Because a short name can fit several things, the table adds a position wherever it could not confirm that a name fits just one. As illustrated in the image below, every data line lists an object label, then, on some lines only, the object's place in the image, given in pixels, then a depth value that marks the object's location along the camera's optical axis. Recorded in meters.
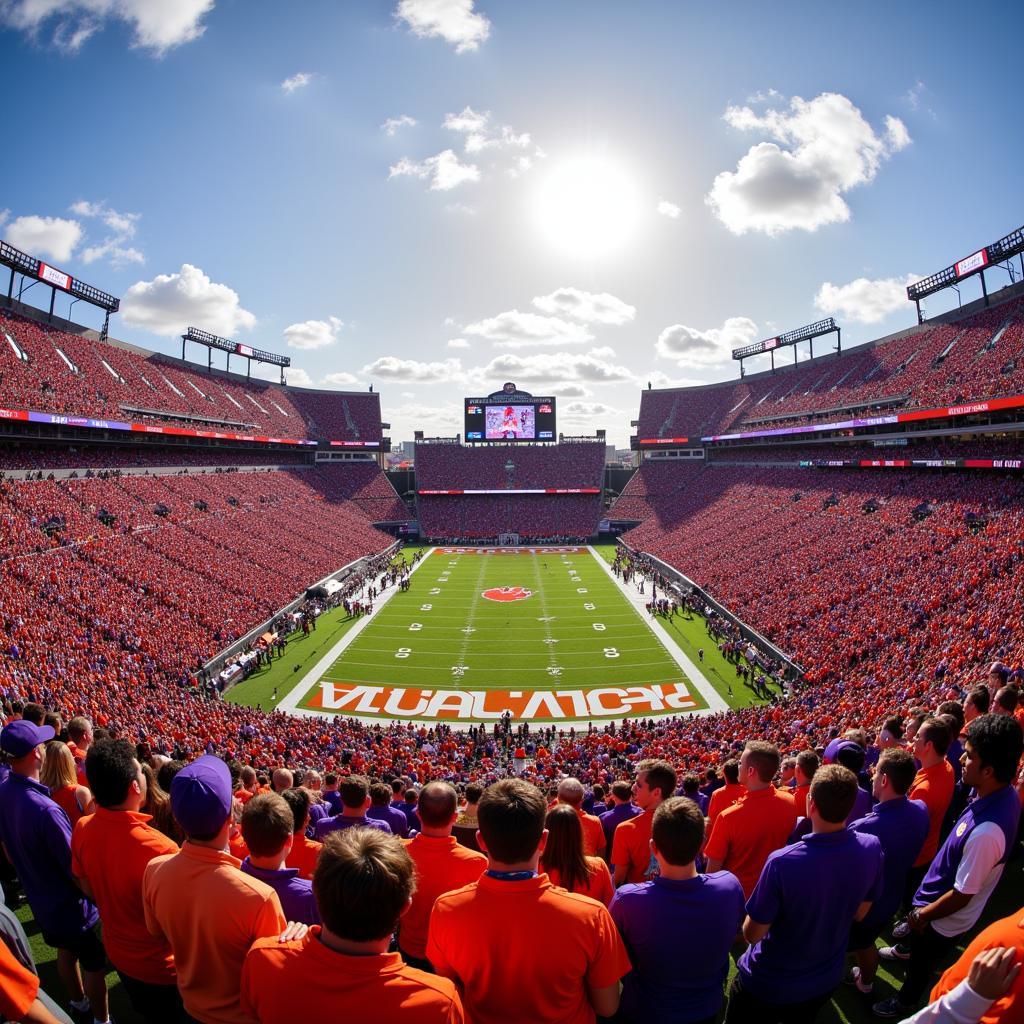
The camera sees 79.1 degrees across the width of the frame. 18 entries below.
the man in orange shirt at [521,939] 2.39
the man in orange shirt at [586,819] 5.23
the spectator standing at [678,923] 2.81
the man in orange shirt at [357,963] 1.96
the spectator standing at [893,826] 4.35
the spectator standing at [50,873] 4.05
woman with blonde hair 4.96
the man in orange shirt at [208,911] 2.72
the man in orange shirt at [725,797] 5.86
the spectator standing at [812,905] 3.23
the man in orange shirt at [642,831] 4.63
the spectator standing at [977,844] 3.61
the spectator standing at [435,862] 3.65
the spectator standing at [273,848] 3.10
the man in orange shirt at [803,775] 5.94
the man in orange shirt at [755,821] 4.47
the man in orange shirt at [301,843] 4.80
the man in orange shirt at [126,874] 3.51
